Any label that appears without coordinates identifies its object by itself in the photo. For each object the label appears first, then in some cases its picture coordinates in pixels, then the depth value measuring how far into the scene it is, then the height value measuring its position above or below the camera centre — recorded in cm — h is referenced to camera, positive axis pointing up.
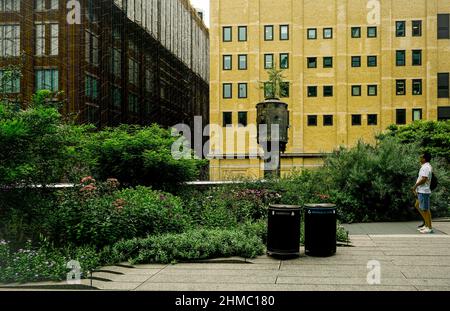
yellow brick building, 5381 +972
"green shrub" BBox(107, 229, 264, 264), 959 -162
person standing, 1236 -57
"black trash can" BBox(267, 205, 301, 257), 974 -127
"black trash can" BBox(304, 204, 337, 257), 995 -129
